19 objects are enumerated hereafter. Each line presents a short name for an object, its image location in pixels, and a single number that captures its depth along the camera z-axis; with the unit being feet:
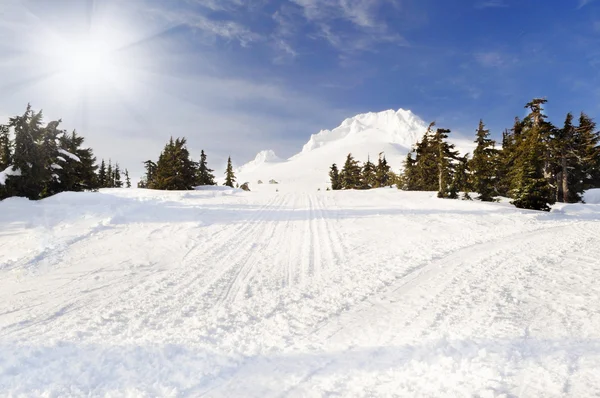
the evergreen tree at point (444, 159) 89.61
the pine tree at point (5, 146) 79.95
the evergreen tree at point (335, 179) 222.07
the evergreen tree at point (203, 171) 178.29
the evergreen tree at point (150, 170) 201.30
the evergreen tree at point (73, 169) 78.02
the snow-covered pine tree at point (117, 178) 249.02
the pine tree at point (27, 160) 59.00
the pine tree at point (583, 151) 95.14
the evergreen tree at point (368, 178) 192.54
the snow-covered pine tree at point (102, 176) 194.25
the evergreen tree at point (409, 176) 145.89
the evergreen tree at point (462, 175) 98.37
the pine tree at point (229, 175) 200.03
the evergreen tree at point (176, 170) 129.08
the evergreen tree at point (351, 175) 194.70
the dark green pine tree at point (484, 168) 92.89
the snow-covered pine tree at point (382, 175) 186.70
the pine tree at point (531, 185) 62.18
